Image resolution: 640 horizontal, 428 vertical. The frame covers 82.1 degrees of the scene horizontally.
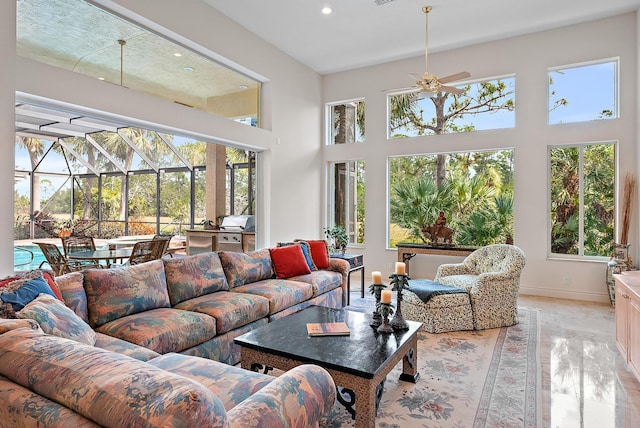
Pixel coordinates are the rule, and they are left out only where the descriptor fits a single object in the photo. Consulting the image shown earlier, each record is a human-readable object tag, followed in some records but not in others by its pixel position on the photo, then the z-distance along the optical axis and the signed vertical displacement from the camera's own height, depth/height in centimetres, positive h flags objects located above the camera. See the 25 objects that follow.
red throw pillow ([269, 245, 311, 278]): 436 -62
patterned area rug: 227 -129
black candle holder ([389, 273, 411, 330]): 265 -63
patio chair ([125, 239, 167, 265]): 455 -52
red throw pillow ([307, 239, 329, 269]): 491 -59
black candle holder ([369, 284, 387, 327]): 270 -65
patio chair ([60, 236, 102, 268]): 466 -46
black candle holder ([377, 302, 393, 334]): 258 -77
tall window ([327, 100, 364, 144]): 713 +175
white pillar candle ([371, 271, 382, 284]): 268 -49
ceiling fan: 444 +155
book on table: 252 -84
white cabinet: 264 -83
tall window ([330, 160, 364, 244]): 717 +25
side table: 534 -75
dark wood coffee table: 200 -86
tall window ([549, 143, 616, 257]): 524 +16
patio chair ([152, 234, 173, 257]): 491 -41
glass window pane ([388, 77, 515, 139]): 591 +172
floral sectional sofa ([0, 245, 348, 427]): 98 -61
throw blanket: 385 -85
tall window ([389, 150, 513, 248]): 590 +25
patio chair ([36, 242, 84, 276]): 416 -59
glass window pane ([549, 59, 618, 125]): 520 +172
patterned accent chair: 393 -87
